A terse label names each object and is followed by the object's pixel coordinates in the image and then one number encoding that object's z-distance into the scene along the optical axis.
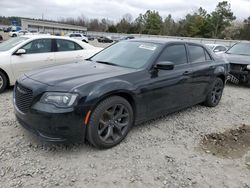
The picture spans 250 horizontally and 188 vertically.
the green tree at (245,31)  46.69
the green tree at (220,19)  56.28
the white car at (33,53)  5.68
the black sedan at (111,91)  2.85
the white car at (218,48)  12.26
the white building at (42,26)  77.81
